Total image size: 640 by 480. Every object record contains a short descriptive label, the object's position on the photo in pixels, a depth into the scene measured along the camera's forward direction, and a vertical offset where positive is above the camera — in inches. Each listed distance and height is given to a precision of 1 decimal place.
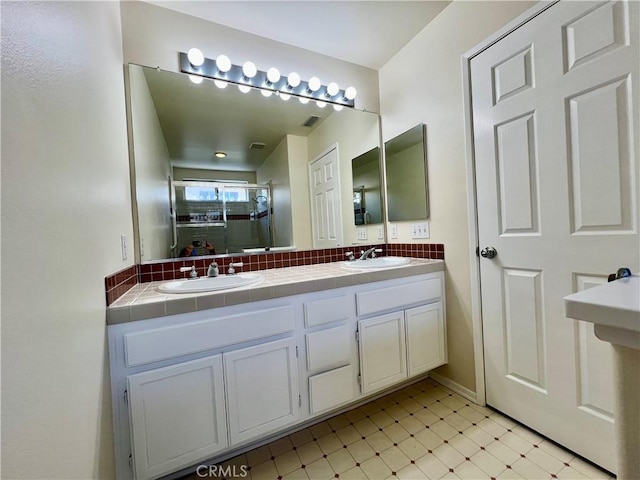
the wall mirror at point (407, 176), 75.5 +17.0
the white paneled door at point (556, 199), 40.9 +4.2
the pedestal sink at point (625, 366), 18.4 -10.5
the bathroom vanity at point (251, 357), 40.1 -22.0
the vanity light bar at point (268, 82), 65.2 +43.2
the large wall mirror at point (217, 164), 60.7 +19.9
